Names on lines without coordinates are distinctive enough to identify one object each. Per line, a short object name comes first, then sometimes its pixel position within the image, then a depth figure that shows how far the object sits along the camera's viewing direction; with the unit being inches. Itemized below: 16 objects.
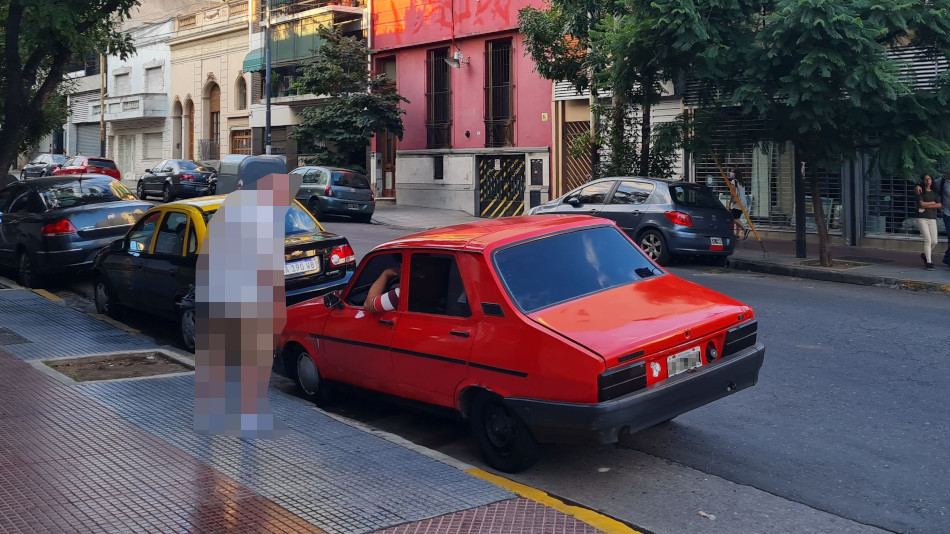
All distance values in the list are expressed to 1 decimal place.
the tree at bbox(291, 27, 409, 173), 1259.8
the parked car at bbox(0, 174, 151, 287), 518.0
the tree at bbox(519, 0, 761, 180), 629.3
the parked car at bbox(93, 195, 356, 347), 376.5
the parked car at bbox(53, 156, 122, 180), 1396.4
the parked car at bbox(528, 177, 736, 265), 629.6
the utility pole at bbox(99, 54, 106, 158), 1971.0
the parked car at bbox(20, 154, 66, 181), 1598.2
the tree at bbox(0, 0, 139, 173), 518.9
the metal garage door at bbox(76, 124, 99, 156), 2289.6
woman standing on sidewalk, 625.3
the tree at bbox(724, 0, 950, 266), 560.1
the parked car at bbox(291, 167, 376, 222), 1028.5
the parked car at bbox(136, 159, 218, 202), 1277.1
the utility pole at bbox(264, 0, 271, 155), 1437.0
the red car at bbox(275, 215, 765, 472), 214.7
